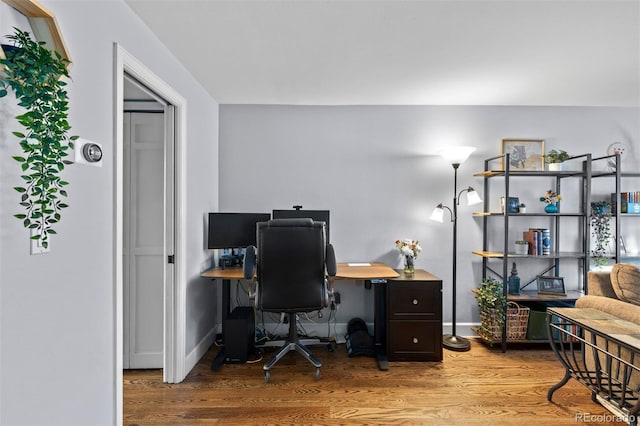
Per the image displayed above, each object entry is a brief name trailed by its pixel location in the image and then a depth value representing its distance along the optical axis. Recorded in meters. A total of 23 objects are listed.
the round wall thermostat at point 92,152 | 1.40
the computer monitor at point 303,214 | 3.12
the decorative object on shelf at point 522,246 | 3.11
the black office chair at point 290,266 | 2.36
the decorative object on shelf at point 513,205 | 3.12
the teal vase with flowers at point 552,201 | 3.14
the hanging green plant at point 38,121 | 1.02
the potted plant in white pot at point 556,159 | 3.13
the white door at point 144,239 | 2.54
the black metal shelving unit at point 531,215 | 2.99
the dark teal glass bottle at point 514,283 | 3.11
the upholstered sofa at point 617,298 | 1.76
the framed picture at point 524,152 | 3.35
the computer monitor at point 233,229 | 2.95
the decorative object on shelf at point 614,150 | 3.34
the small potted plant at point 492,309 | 3.00
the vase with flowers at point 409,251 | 3.06
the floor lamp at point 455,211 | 3.03
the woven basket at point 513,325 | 3.03
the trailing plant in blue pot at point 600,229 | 3.13
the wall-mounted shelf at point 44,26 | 1.10
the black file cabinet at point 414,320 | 2.79
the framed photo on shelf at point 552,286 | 3.08
